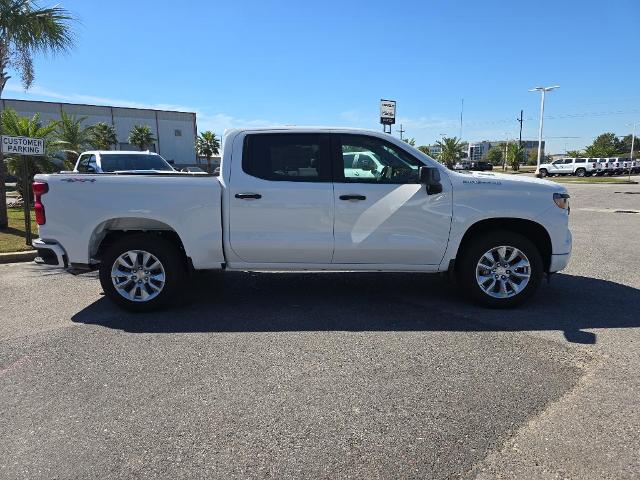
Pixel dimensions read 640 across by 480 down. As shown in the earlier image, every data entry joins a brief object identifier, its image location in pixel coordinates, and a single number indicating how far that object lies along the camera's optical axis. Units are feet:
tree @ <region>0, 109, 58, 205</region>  52.70
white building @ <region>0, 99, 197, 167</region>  199.14
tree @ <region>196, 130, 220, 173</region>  250.78
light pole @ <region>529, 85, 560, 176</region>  153.38
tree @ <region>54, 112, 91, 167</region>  66.54
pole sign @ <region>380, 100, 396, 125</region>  40.70
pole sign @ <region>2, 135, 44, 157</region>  29.37
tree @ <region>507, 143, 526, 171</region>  220.43
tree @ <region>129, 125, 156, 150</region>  197.47
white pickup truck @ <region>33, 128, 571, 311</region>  16.97
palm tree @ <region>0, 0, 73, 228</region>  34.14
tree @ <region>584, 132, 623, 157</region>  253.85
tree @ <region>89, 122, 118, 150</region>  160.30
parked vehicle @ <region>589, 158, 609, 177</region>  164.96
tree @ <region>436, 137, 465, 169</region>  215.31
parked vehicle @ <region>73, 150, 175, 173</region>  40.60
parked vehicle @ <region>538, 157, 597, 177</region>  165.27
